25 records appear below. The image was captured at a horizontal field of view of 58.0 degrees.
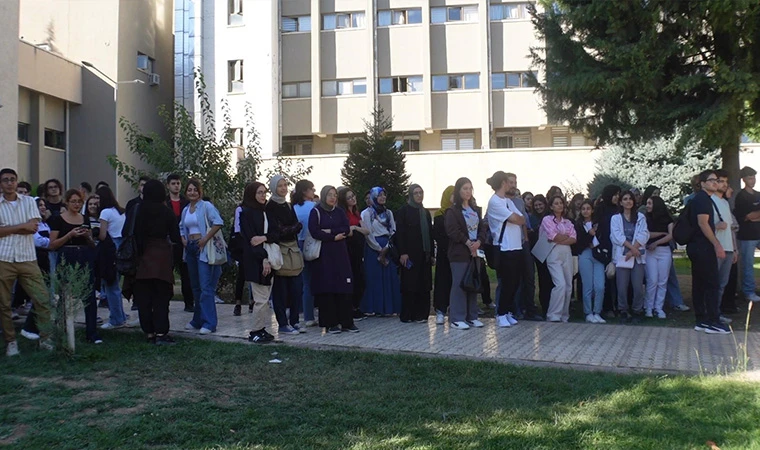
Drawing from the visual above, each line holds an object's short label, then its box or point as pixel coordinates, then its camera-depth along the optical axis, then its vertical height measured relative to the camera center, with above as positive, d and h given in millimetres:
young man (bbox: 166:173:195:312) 9870 -220
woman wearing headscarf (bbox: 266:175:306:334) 8852 -44
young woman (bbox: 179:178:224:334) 9125 -206
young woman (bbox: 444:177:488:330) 9648 -172
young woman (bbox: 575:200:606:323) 10461 -612
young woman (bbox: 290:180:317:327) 9945 +196
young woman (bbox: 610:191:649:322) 10386 -278
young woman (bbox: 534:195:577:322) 10266 -373
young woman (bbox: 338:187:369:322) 10531 -153
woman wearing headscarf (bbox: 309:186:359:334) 9195 -482
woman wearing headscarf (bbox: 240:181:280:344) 8477 -236
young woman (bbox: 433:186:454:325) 10289 -527
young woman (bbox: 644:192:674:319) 10742 -467
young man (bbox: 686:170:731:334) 8828 -349
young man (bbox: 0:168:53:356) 7613 -199
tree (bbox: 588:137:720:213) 24594 +2275
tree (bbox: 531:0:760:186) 10617 +2752
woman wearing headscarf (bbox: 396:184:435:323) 10242 -292
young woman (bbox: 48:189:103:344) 8203 -69
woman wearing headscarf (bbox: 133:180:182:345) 8164 -309
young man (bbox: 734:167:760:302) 11125 +152
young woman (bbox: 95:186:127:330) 9416 +17
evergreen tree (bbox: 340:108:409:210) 17906 +1790
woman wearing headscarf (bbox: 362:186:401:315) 10836 -504
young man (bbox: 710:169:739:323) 9320 -2
